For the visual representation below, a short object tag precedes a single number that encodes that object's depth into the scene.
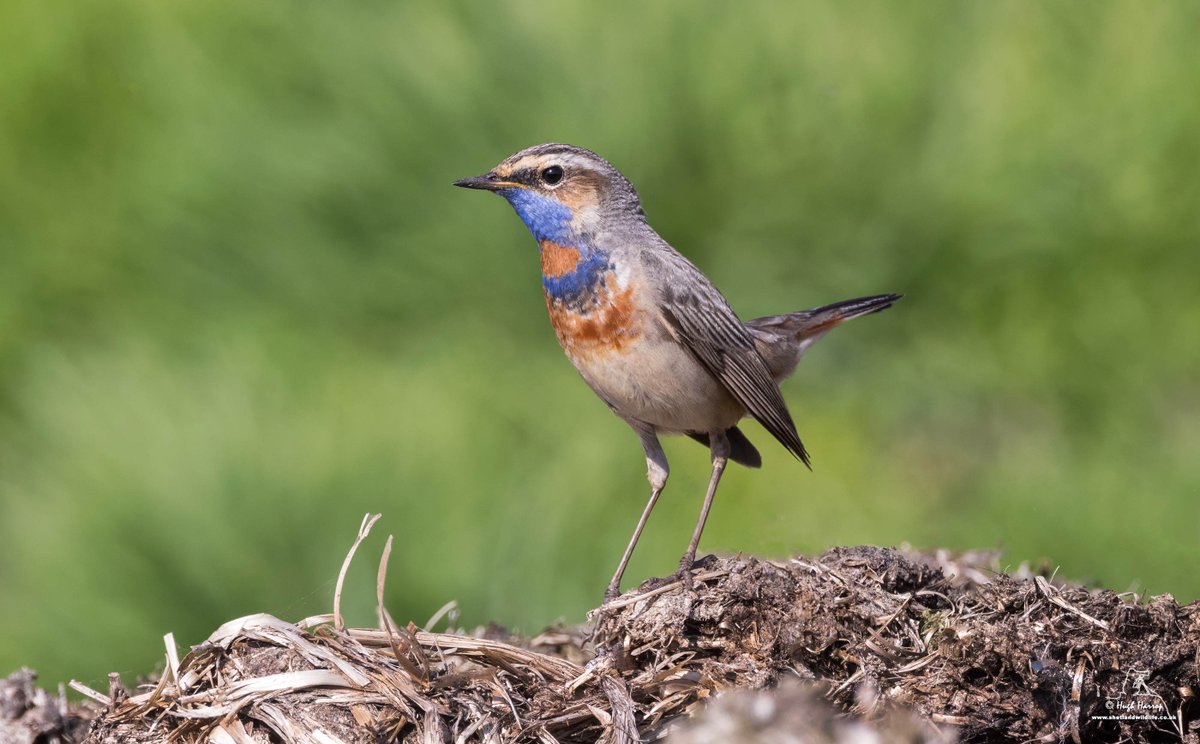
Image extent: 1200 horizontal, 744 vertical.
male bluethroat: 7.71
